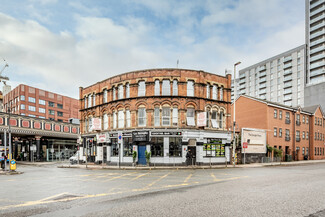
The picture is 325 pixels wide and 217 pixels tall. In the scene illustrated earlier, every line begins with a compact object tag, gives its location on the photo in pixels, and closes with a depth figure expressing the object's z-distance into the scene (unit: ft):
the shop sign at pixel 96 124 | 104.37
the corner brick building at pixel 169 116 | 89.25
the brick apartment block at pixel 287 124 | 122.62
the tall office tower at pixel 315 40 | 264.72
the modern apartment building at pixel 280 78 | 289.33
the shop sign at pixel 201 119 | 88.58
